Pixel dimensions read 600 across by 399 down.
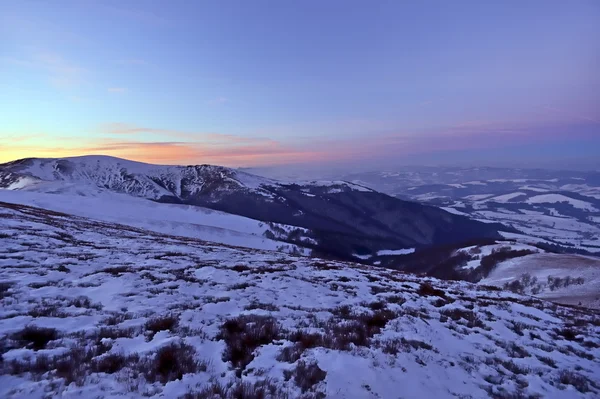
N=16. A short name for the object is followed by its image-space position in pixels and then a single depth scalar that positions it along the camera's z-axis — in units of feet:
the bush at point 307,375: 22.84
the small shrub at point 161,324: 31.71
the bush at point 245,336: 26.67
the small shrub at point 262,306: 42.31
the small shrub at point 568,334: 45.47
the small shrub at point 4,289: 37.30
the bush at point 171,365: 22.04
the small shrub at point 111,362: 22.38
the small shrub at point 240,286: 53.06
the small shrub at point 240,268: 70.95
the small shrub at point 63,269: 52.87
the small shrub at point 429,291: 66.29
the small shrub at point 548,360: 33.73
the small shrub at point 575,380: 28.76
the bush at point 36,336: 25.82
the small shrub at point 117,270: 54.86
